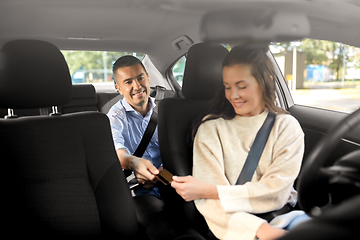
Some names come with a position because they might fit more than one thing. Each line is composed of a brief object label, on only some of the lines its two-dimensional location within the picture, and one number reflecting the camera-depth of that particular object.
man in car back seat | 1.60
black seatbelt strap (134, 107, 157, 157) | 1.80
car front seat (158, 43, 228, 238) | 1.31
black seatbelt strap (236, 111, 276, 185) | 1.07
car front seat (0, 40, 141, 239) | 1.08
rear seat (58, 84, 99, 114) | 2.70
